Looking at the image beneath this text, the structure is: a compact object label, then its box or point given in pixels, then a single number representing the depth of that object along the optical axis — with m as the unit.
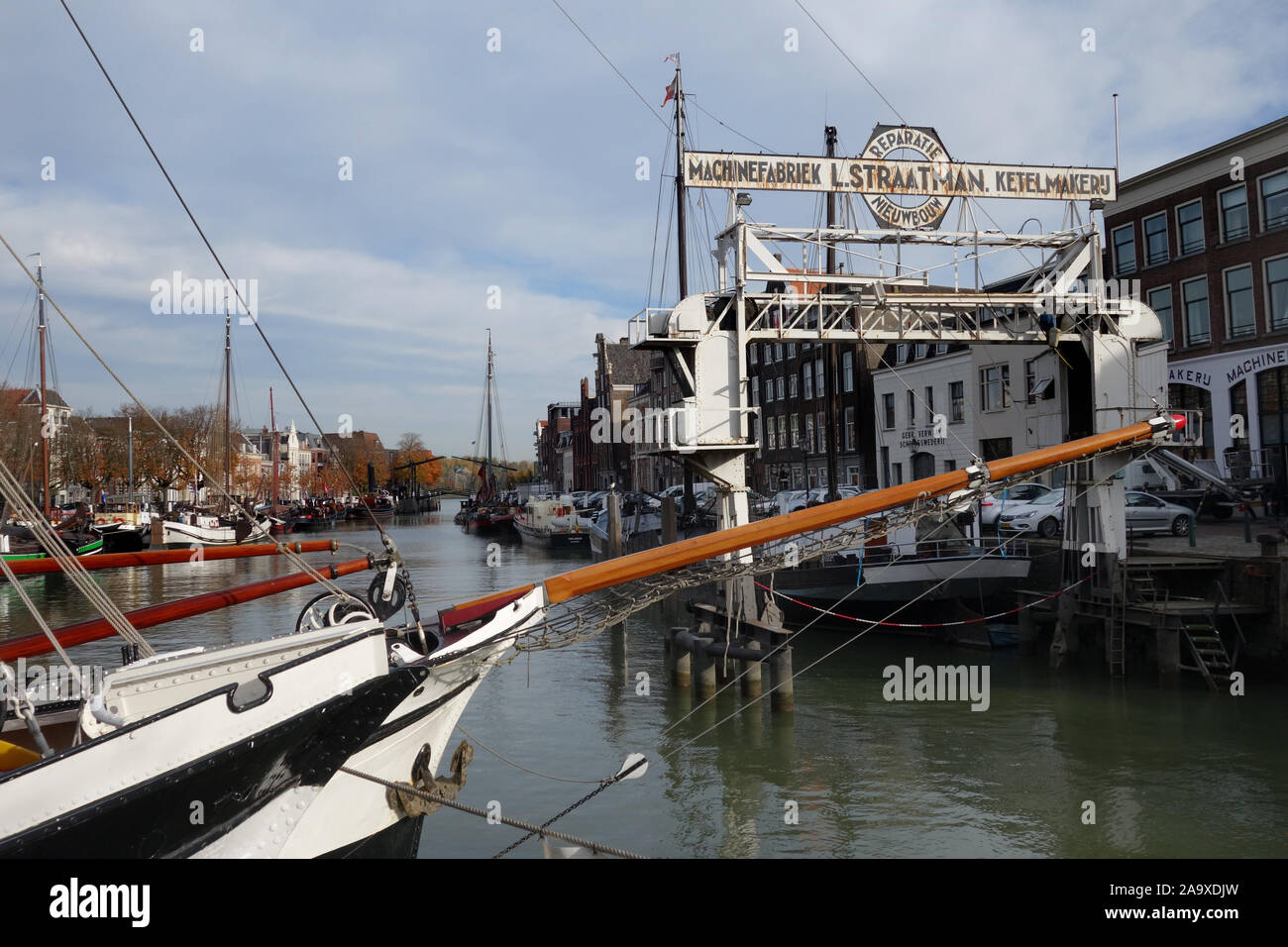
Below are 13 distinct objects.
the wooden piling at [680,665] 17.83
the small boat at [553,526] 55.62
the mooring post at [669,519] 25.86
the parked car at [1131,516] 24.68
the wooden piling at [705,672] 17.09
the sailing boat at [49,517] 45.09
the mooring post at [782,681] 15.74
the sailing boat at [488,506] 73.88
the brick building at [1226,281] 30.31
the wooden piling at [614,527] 35.55
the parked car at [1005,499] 26.91
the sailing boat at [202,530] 53.59
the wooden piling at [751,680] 16.08
